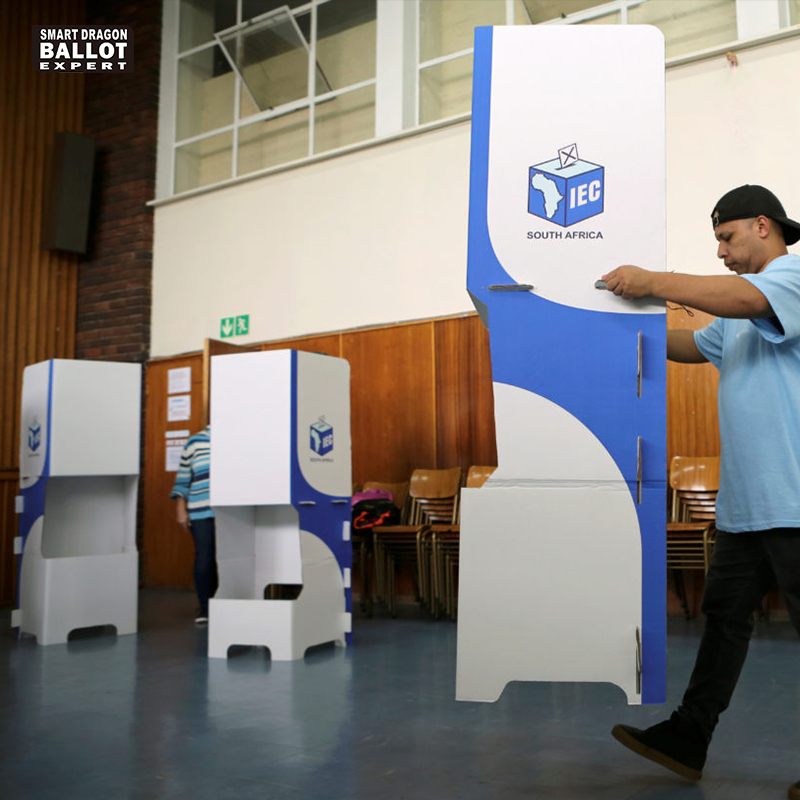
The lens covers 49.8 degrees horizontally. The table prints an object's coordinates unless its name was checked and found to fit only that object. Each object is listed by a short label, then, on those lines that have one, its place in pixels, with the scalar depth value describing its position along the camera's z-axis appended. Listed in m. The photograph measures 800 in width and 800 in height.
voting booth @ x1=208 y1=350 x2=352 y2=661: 4.25
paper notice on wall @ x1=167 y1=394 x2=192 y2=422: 7.57
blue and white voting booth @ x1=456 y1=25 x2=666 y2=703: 1.85
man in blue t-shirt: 1.97
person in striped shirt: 5.36
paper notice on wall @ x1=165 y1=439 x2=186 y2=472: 7.59
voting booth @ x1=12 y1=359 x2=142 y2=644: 4.88
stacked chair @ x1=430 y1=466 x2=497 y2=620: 5.39
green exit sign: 7.36
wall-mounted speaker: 7.63
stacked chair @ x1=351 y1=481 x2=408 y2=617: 5.86
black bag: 5.68
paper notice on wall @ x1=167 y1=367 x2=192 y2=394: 7.61
